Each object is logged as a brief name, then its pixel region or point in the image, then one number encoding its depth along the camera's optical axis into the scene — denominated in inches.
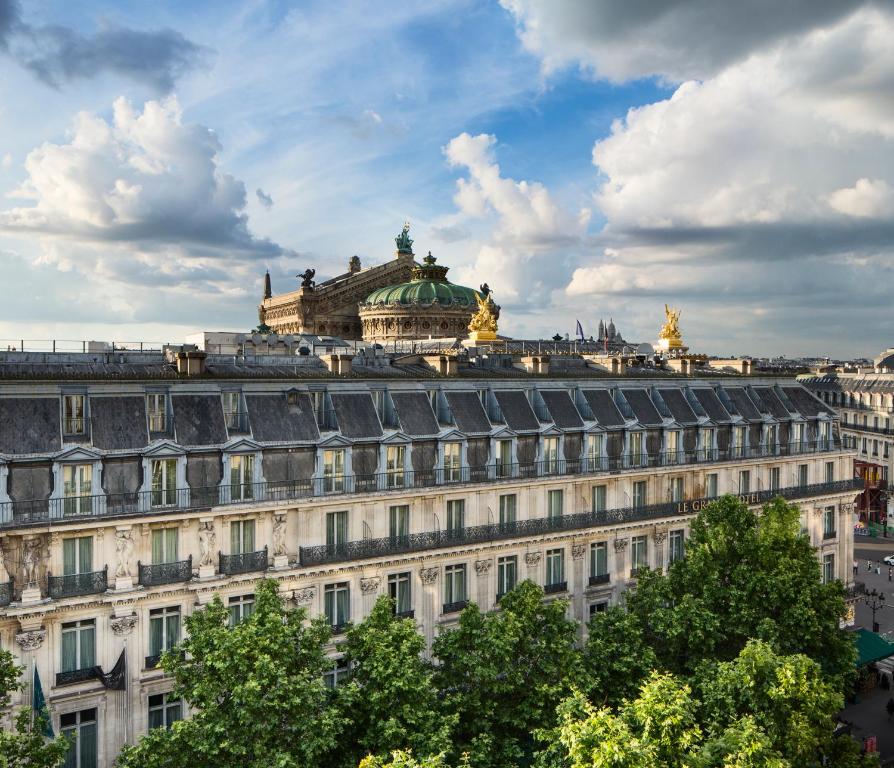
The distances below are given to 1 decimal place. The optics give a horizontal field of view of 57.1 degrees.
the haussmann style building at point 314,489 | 1331.2
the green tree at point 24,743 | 989.2
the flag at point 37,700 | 1242.7
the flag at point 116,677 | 1334.9
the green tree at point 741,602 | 1414.9
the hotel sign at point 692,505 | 2047.2
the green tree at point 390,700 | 1080.8
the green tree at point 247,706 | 1043.9
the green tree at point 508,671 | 1187.9
